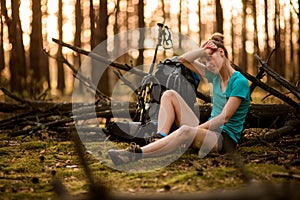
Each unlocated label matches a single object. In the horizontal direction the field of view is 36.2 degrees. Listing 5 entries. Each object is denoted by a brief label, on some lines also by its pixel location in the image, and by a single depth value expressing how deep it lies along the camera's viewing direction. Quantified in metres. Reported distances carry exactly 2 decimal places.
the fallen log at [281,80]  5.43
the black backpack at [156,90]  5.46
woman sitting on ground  4.71
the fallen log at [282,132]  5.55
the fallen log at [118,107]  6.18
